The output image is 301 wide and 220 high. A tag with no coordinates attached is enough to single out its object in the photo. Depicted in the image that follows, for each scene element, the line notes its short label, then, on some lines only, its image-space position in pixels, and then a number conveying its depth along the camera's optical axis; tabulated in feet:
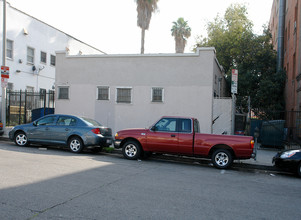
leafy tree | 73.10
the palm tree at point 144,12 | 89.76
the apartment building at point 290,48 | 56.24
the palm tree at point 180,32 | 129.18
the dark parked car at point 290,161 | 28.11
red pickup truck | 29.78
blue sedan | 35.86
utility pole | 49.16
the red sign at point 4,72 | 48.93
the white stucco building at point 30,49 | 68.90
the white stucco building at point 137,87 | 47.93
